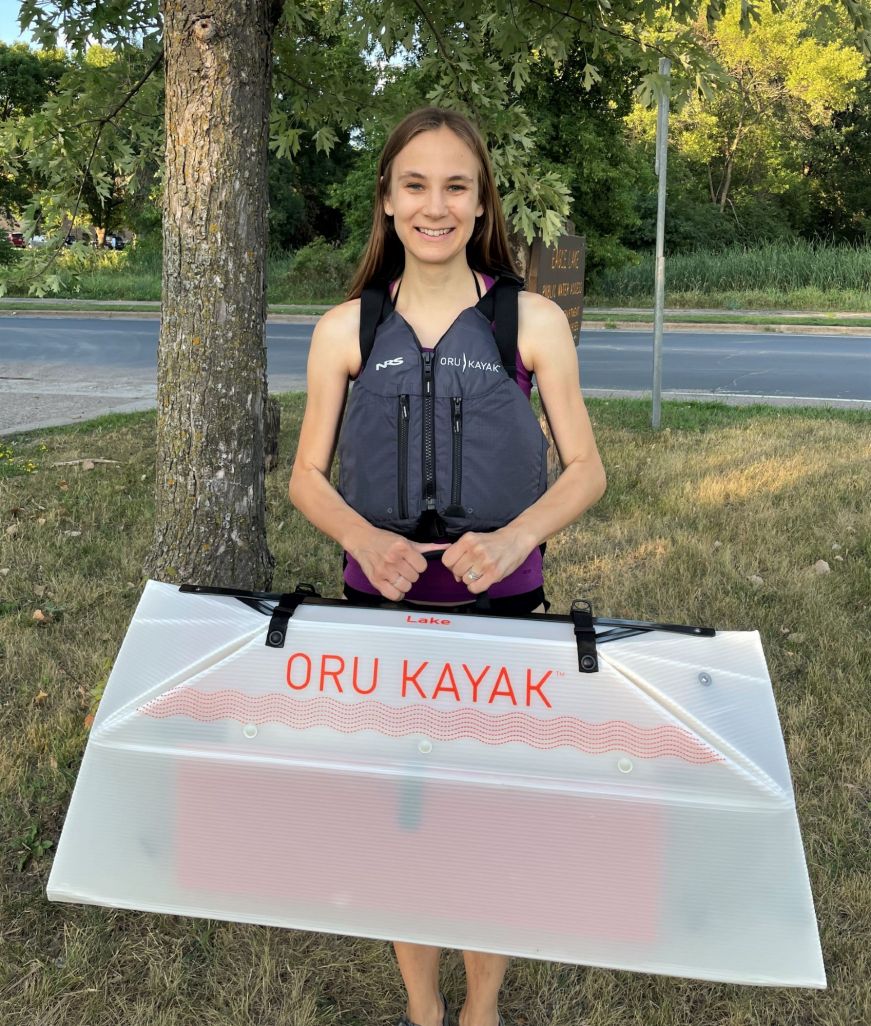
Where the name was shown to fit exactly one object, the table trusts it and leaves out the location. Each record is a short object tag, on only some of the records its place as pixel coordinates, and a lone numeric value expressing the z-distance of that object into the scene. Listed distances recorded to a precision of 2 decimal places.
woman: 1.67
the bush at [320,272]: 26.11
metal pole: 7.05
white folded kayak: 1.36
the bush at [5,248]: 23.07
